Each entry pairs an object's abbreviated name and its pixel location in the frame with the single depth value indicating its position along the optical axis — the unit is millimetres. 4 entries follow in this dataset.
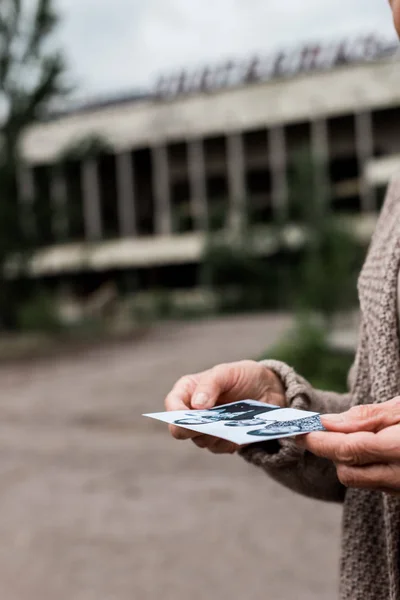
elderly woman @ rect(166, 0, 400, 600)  1484
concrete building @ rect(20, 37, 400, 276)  27438
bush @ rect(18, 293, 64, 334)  18719
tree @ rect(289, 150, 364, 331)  12648
